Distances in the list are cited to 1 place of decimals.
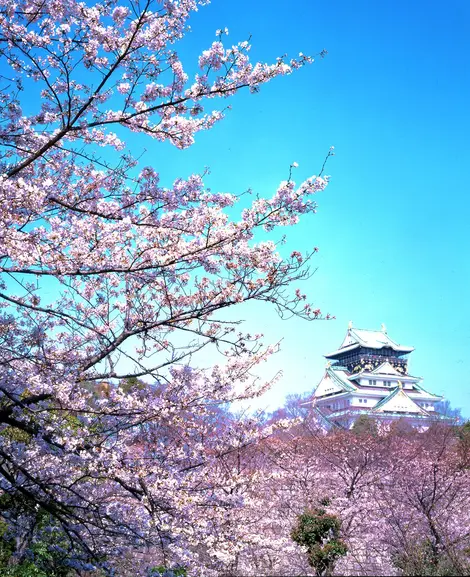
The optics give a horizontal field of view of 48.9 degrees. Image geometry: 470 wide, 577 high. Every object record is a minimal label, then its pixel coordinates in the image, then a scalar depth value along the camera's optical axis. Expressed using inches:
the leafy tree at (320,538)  372.2
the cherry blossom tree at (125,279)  182.5
